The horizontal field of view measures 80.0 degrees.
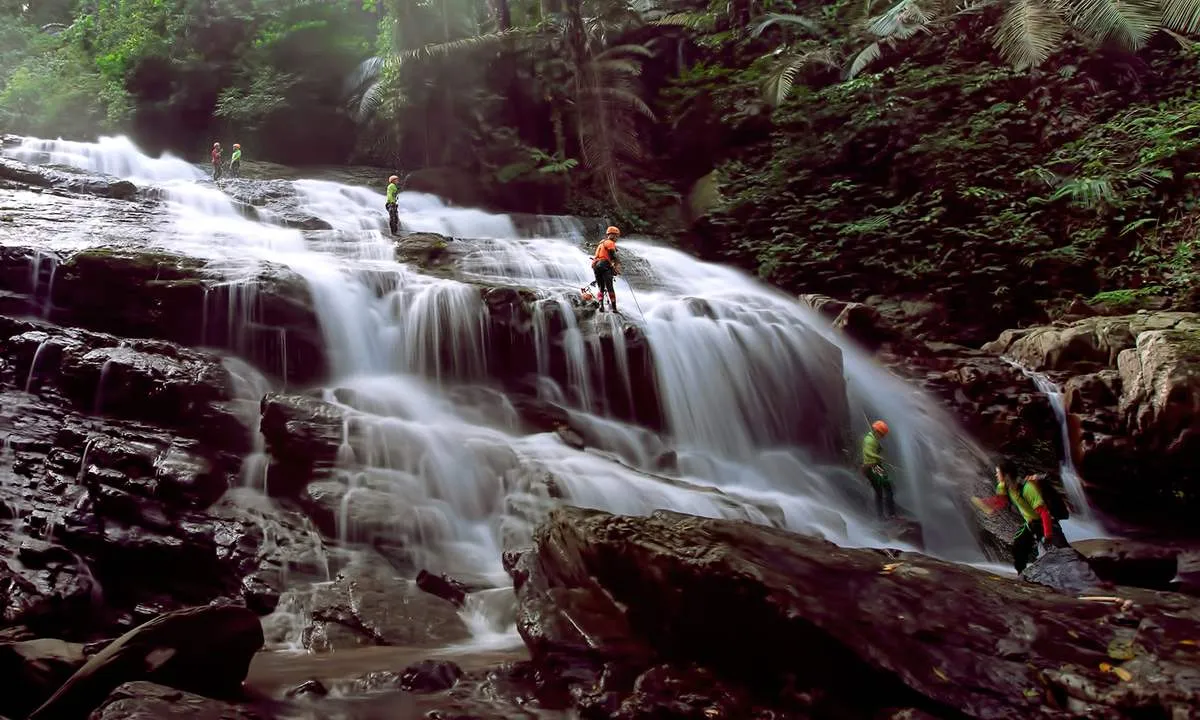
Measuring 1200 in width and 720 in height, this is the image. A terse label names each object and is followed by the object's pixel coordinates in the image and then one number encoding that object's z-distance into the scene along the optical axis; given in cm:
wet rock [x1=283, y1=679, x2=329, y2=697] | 408
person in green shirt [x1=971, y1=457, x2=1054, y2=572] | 619
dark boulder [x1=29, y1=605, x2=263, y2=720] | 334
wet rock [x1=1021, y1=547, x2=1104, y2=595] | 502
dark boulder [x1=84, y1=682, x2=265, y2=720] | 306
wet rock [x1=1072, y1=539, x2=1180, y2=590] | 608
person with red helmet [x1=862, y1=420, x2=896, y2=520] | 864
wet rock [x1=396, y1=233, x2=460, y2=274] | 1255
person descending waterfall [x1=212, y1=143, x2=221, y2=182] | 1789
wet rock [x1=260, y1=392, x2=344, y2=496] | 711
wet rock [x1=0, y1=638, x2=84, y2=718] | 352
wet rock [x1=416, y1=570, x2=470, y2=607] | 597
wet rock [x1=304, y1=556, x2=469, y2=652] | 526
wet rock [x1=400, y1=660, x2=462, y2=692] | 420
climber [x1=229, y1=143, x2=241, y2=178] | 1819
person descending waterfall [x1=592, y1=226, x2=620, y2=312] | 1038
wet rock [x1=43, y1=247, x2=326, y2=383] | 902
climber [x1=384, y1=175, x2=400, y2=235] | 1438
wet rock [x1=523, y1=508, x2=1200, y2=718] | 322
